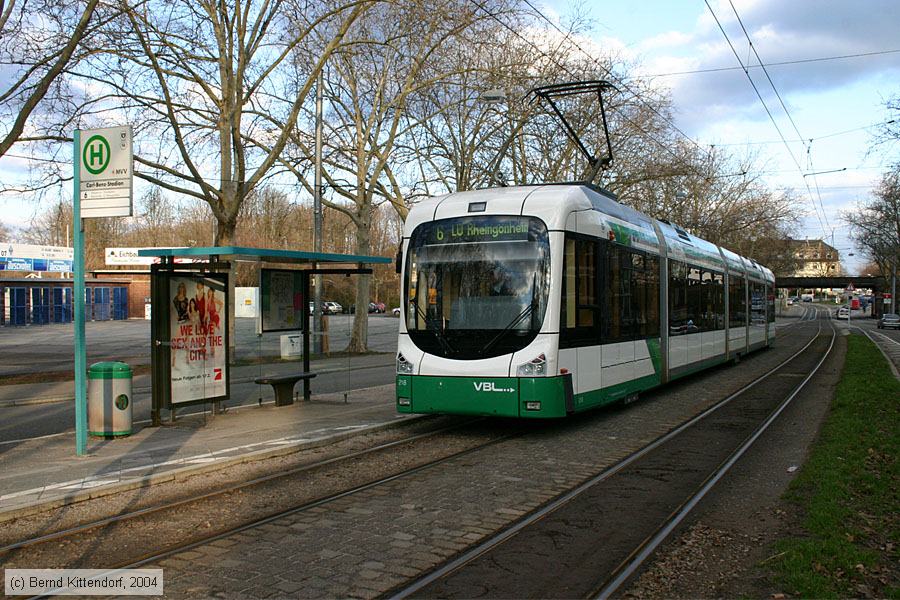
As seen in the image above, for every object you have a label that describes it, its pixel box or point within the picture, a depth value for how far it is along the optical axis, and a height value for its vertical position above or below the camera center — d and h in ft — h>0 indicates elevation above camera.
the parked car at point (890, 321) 214.28 -5.36
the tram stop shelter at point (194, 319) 35.58 -0.61
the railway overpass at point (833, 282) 313.89 +8.08
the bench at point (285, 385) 43.86 -4.56
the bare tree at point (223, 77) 60.80 +18.70
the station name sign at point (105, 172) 28.27 +4.91
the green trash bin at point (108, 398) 32.91 -3.88
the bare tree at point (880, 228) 150.51 +16.62
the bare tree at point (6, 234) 284.53 +26.49
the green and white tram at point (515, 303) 32.94 +0.01
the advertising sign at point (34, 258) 193.06 +12.18
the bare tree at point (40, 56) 46.73 +15.87
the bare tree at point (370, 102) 77.10 +22.41
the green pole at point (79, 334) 27.96 -1.00
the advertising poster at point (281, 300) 43.73 +0.29
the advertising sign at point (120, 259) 155.88 +10.03
